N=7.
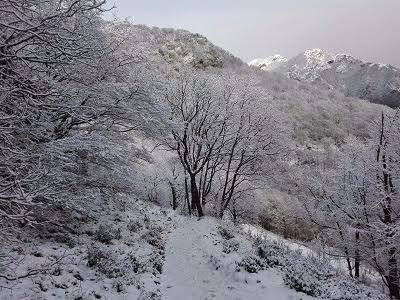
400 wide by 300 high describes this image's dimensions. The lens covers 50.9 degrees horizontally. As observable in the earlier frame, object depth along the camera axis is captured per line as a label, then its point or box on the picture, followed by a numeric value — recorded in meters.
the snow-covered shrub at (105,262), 10.74
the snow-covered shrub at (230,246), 14.46
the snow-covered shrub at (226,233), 16.48
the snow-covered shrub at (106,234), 12.84
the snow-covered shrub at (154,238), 15.18
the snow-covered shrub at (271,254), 13.16
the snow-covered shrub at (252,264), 12.59
